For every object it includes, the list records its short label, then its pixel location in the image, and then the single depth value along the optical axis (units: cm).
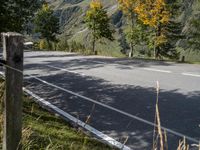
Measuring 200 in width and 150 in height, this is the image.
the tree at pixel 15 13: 588
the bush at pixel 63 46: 2704
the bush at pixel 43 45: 3038
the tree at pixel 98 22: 2430
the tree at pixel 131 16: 2030
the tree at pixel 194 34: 1588
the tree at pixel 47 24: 3391
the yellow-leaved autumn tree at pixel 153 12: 1650
